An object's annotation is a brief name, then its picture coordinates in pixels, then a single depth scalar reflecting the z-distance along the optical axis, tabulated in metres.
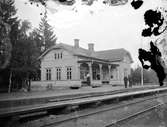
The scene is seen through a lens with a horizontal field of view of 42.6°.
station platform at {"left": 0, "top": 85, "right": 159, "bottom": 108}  10.26
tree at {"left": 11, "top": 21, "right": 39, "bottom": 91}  19.03
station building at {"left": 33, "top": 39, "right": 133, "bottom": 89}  29.05
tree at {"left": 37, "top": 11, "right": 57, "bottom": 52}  51.17
